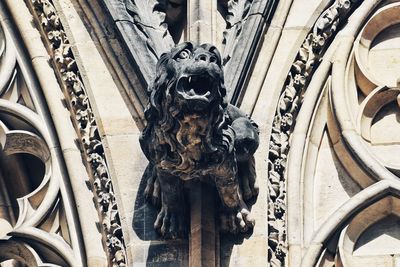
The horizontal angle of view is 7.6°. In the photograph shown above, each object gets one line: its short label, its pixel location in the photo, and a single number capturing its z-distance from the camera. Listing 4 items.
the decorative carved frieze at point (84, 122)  21.88
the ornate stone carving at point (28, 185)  22.22
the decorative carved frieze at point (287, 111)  21.73
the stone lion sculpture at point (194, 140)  20.81
